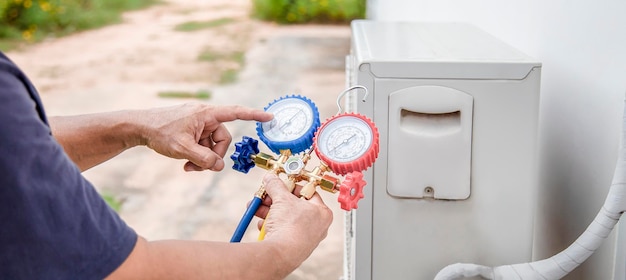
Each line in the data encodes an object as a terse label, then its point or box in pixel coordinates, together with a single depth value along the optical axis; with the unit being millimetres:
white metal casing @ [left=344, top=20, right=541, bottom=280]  1088
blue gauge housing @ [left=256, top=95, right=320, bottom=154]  1002
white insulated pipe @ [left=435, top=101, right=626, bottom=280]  935
